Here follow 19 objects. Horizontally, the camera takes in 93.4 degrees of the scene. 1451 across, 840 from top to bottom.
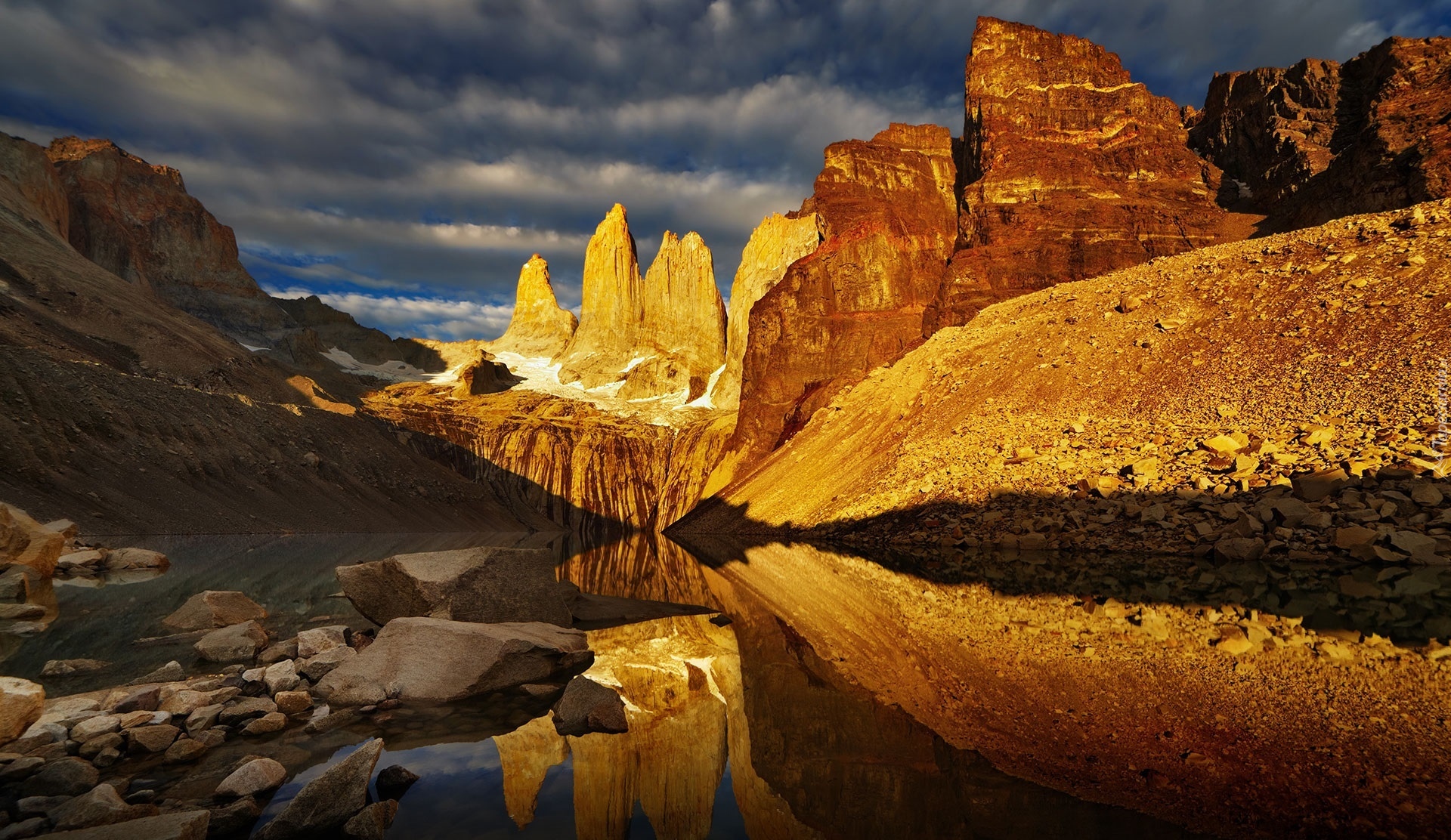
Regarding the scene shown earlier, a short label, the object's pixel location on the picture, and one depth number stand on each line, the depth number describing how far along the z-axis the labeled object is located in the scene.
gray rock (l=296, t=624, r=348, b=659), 10.40
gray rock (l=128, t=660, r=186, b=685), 9.16
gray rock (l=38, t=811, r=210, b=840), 4.42
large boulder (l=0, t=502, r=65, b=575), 18.19
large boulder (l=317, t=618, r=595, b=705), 8.70
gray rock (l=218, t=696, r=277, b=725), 7.51
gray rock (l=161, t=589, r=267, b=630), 13.11
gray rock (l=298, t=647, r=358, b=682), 9.20
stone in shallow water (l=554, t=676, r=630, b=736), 7.42
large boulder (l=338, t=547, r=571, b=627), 11.95
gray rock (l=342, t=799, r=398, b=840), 4.92
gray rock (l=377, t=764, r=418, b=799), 5.83
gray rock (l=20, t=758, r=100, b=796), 5.58
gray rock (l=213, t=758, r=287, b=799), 5.57
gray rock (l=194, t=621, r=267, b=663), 10.52
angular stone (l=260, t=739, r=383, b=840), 4.96
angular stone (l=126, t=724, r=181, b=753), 6.68
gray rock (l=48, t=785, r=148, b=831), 4.92
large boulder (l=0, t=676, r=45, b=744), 6.64
